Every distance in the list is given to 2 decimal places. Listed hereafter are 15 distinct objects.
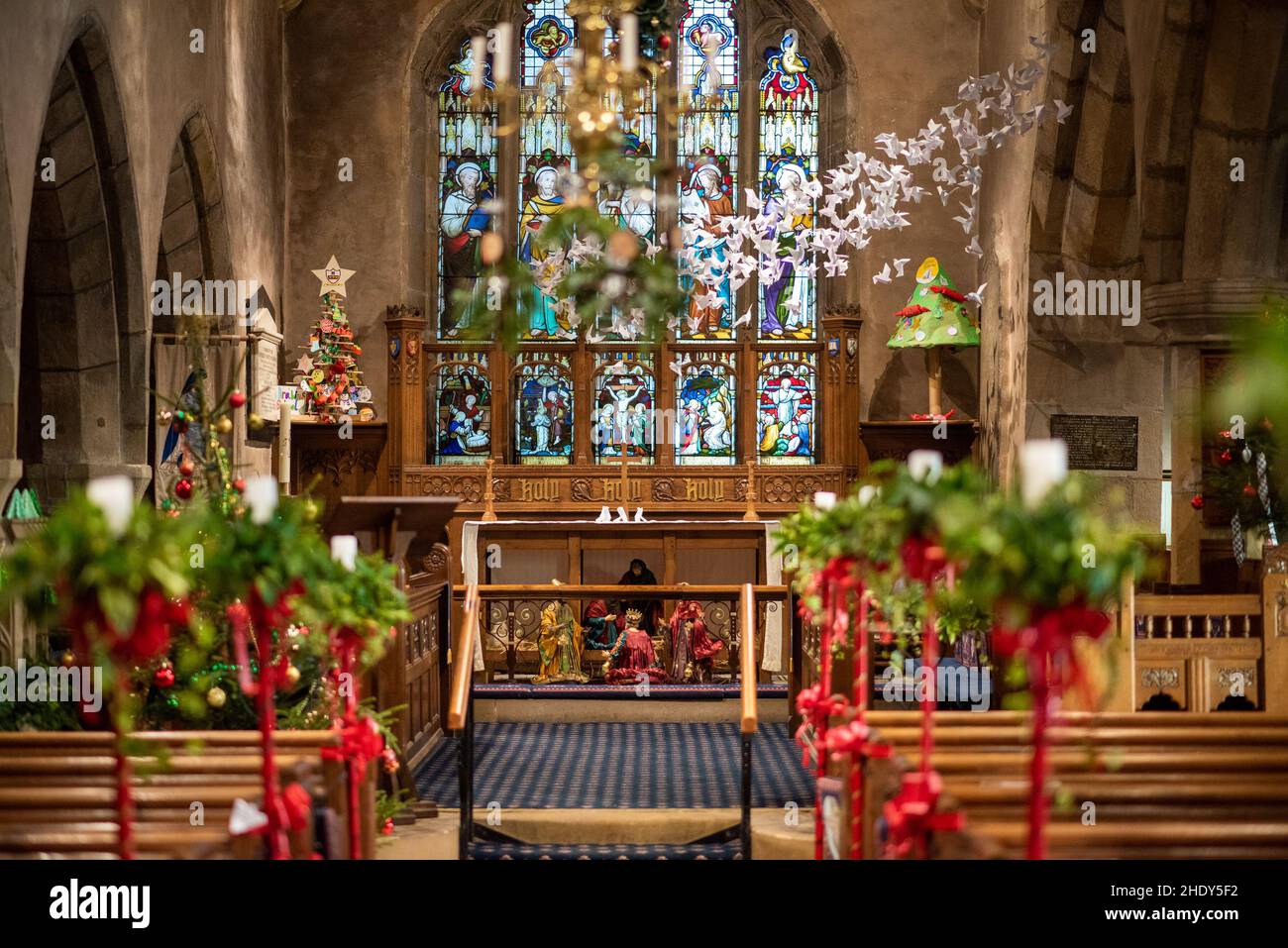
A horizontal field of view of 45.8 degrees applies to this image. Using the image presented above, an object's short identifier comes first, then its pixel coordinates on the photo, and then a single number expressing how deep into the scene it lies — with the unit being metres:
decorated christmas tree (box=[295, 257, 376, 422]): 10.62
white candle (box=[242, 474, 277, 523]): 3.55
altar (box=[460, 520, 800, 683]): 8.33
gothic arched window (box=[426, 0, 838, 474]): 11.21
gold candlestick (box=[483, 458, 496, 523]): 10.15
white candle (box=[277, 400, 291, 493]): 9.62
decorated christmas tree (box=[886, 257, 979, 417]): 10.59
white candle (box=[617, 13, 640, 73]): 4.51
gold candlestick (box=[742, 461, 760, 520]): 10.40
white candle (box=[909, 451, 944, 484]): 3.62
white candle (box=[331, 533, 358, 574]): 3.94
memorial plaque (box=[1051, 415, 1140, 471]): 9.59
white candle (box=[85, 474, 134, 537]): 3.12
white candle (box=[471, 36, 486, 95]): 4.82
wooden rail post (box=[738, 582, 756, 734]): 5.32
